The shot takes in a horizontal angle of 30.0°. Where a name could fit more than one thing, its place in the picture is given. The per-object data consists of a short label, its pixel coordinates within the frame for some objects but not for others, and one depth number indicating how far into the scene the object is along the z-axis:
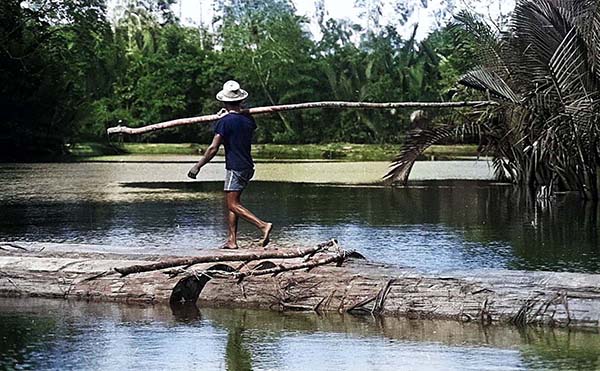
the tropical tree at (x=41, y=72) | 43.88
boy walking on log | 10.95
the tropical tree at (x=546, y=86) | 18.50
